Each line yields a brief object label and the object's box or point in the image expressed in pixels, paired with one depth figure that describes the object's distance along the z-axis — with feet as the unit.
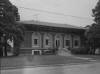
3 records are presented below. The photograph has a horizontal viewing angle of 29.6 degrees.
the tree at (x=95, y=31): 134.21
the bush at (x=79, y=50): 150.51
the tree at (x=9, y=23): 100.94
